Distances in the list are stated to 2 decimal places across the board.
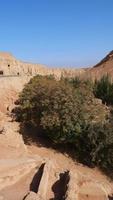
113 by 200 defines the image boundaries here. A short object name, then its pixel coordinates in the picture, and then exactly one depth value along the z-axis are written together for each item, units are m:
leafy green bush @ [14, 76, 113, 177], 8.07
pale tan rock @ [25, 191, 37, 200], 4.55
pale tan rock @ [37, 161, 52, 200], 5.14
